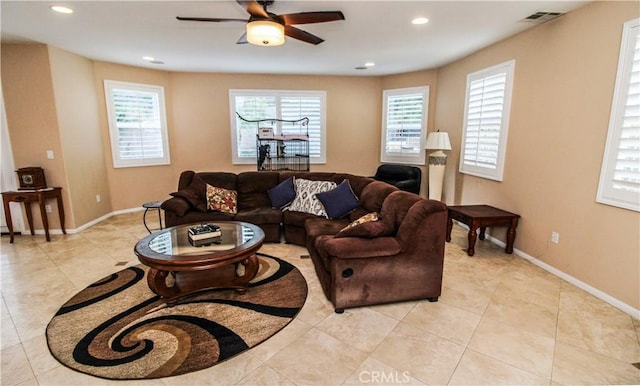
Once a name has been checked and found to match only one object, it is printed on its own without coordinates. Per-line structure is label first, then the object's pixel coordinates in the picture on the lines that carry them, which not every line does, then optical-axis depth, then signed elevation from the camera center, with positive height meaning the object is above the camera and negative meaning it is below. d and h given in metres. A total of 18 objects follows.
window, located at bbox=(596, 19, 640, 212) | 2.37 +0.07
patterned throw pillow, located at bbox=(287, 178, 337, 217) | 3.86 -0.73
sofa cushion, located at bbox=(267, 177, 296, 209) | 4.17 -0.72
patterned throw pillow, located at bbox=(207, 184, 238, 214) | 4.03 -0.79
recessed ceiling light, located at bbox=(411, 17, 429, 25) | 3.08 +1.24
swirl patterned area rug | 1.92 -1.37
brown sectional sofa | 2.41 -0.93
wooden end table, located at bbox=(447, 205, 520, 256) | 3.45 -0.90
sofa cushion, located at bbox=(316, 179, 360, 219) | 3.67 -0.73
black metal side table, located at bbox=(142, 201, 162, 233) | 4.10 -0.87
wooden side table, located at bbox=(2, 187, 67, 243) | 3.96 -0.76
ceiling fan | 2.38 +0.98
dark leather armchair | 5.21 -0.63
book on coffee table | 2.88 -0.87
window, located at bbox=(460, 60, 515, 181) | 3.77 +0.27
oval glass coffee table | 2.36 -0.94
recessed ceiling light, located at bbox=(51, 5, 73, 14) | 2.78 +1.23
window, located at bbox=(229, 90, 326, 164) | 5.91 +0.58
